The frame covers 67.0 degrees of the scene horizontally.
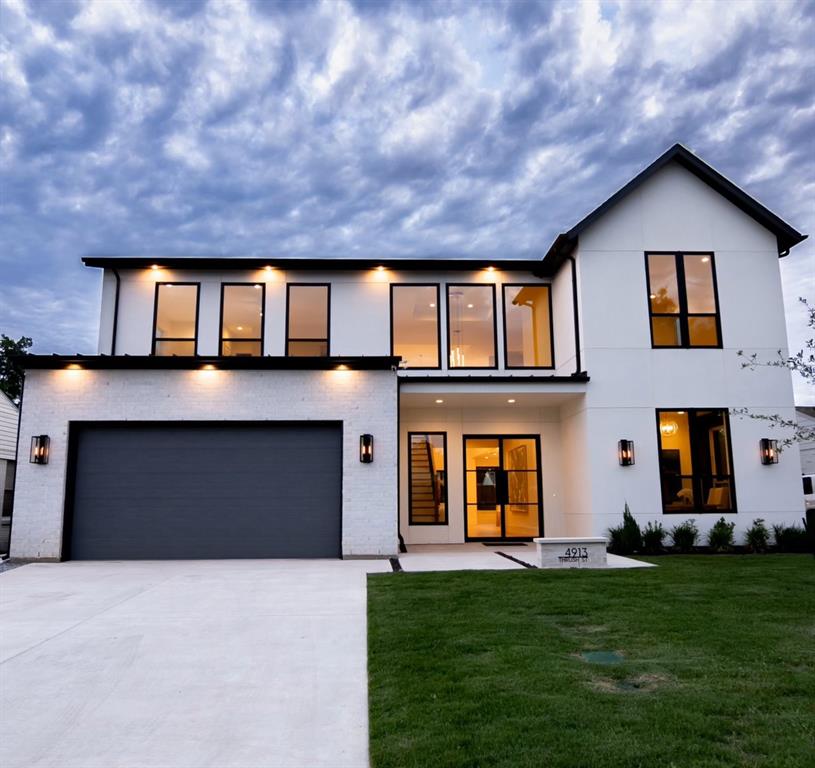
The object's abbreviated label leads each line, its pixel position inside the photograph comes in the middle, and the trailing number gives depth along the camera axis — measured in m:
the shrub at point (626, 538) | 11.69
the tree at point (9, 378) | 33.34
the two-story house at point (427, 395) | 11.42
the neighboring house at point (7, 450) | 17.97
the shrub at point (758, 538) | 11.96
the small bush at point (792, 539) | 11.91
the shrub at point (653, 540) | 11.75
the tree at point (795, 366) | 9.06
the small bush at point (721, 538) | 11.85
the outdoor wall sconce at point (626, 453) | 12.28
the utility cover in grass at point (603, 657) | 4.63
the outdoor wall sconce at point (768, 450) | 12.37
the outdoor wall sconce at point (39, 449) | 11.15
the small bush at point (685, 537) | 11.85
